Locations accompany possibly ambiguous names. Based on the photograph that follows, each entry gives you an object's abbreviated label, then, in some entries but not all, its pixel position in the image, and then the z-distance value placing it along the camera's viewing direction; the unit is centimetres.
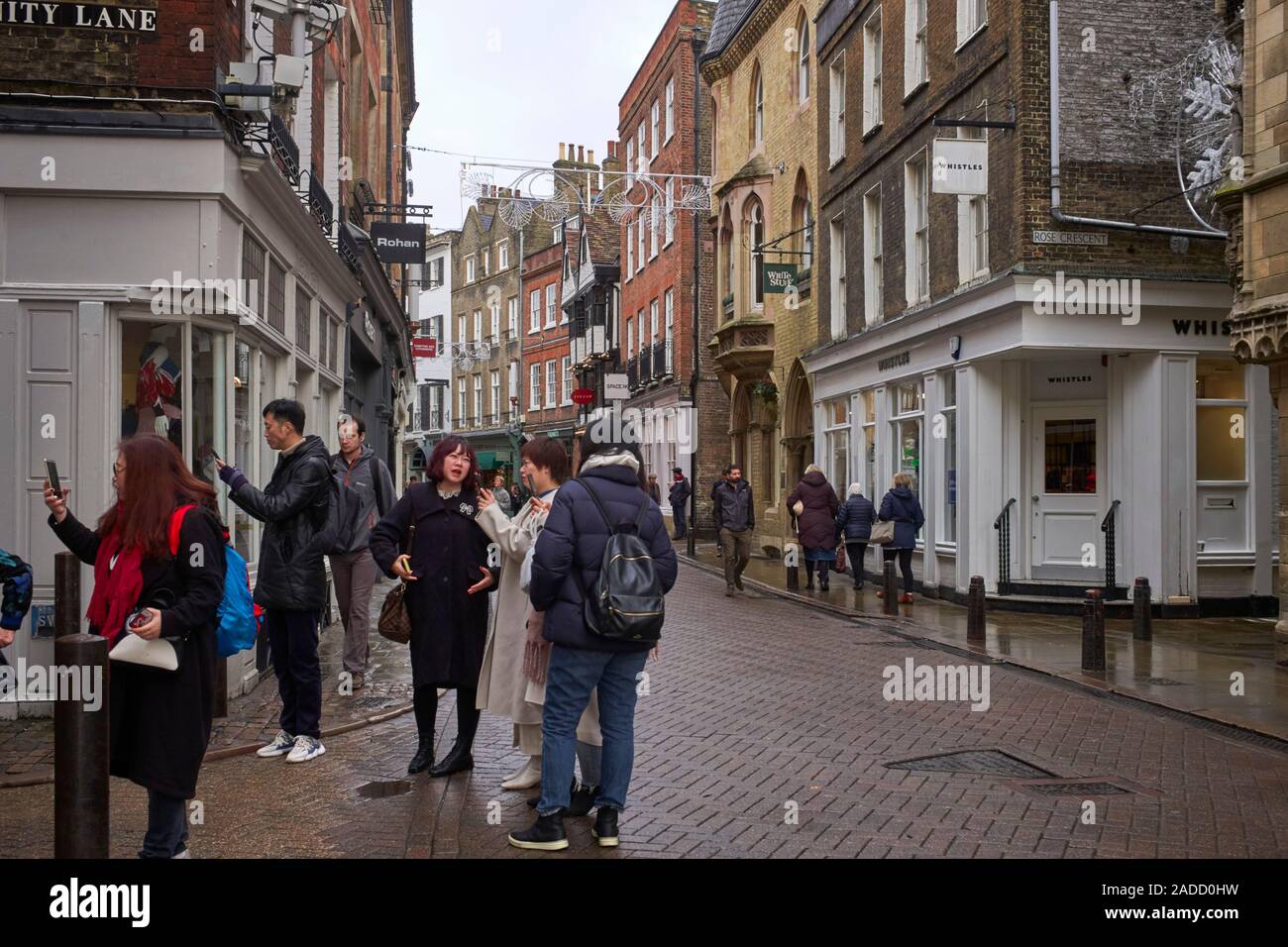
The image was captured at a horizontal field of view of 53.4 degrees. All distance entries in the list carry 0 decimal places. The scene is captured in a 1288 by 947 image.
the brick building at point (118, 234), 866
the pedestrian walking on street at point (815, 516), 1900
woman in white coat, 630
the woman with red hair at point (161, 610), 462
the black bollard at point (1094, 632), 1112
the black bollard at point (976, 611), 1325
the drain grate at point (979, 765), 734
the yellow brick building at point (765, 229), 2711
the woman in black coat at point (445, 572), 700
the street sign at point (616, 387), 3485
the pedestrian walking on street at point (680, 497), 3344
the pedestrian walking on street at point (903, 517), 1772
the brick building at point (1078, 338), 1588
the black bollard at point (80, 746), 407
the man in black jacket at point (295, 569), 714
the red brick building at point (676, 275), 3588
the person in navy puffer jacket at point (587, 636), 562
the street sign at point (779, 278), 2547
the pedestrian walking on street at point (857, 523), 1909
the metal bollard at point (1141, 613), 1316
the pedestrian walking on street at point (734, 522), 1856
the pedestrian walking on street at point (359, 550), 1012
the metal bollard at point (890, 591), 1577
